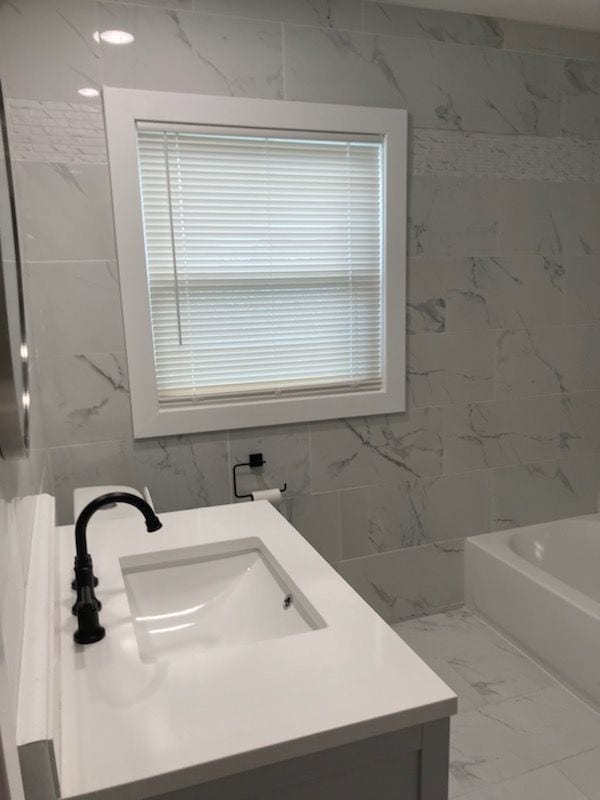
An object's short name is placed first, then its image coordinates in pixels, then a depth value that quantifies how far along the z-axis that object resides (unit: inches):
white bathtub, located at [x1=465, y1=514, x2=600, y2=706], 83.6
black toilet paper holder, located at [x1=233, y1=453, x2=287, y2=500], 89.5
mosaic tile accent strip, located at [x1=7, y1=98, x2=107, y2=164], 72.8
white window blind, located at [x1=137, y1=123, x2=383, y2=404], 81.8
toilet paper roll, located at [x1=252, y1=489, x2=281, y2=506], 86.0
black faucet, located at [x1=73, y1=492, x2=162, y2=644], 42.9
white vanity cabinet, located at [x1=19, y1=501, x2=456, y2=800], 31.4
